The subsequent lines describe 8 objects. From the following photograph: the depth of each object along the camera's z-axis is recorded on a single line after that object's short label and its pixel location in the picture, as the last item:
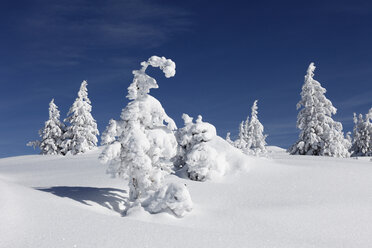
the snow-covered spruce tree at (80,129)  45.25
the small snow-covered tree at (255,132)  62.91
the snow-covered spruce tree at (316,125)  36.47
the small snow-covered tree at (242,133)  68.54
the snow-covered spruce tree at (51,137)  47.88
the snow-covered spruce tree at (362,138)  54.78
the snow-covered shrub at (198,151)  22.52
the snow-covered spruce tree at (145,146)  15.38
